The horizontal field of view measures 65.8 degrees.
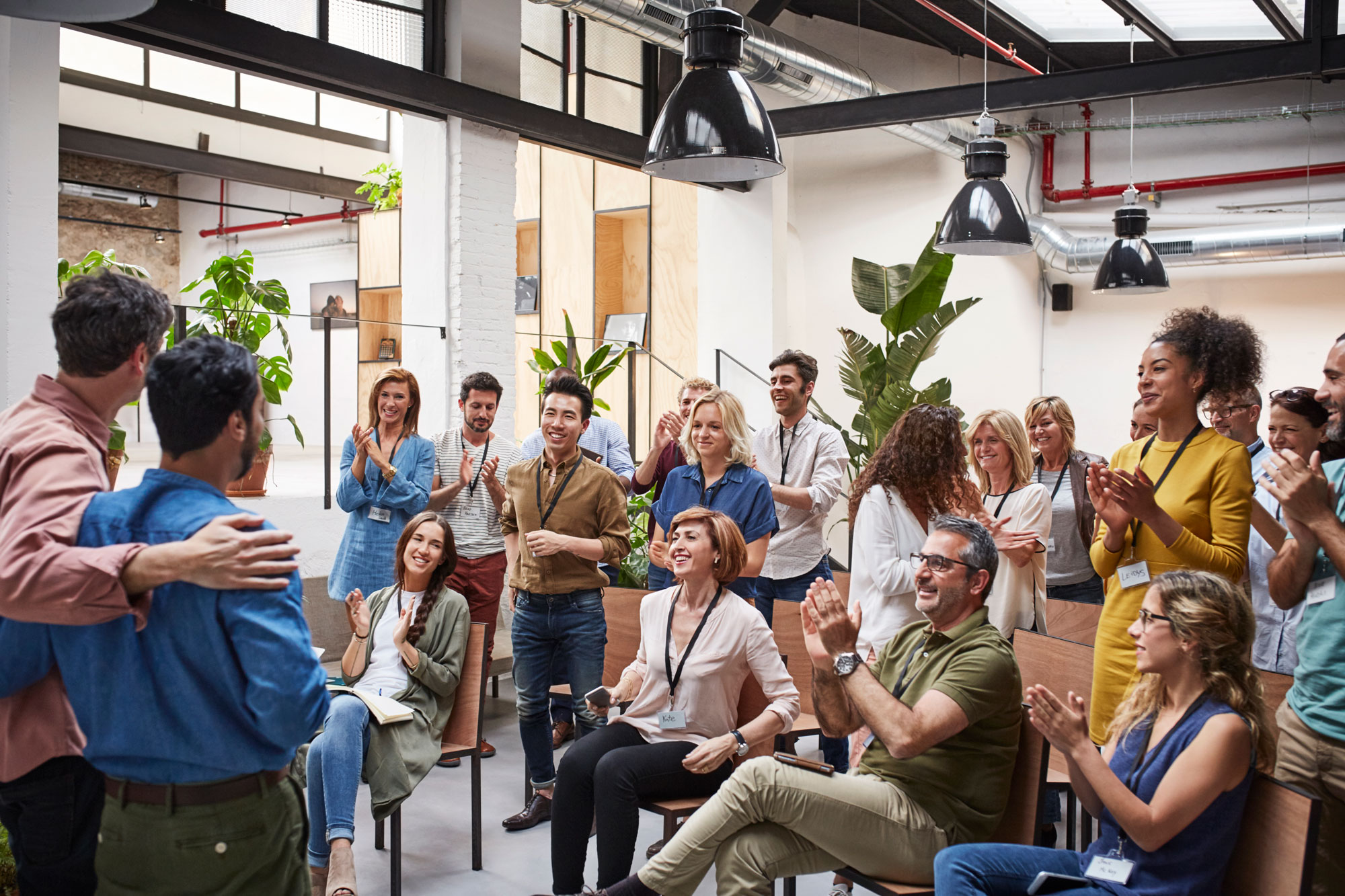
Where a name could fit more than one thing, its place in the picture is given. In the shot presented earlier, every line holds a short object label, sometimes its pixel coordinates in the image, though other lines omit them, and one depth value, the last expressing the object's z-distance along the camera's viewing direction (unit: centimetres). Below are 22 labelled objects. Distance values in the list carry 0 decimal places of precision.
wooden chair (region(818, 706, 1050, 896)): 240
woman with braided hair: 304
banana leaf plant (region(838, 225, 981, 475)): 676
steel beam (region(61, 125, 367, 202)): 1189
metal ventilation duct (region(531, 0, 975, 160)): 564
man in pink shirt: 152
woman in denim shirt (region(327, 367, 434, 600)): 430
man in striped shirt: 457
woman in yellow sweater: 253
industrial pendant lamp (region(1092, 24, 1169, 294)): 603
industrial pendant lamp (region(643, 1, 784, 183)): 308
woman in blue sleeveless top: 198
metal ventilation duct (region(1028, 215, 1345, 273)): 764
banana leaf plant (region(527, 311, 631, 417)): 618
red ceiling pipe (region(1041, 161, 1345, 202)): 794
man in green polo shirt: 237
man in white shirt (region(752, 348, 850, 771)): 411
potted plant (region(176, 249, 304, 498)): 572
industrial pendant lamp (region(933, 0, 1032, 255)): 486
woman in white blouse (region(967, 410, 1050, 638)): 346
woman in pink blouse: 283
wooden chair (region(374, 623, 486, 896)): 345
